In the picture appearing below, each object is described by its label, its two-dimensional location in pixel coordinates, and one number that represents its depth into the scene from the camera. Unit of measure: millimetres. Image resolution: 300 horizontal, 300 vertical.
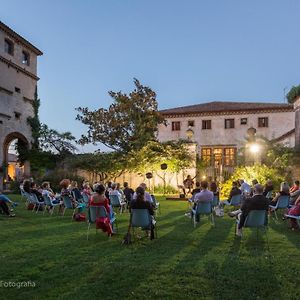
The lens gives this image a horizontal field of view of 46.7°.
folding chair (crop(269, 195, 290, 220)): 10641
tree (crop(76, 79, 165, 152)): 28969
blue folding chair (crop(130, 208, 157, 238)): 7443
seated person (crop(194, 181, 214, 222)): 9469
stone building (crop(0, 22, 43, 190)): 25812
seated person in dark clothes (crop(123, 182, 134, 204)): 13220
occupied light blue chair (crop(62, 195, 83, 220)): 11573
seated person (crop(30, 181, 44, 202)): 13078
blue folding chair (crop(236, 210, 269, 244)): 7332
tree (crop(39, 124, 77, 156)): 28602
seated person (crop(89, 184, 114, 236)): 8070
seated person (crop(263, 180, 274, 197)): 12532
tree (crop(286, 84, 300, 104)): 21656
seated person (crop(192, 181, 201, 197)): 11772
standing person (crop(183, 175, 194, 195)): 21827
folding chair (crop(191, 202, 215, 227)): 9523
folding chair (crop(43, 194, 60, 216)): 12352
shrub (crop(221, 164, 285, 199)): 18375
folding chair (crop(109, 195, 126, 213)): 12648
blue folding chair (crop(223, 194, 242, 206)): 12375
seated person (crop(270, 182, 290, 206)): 10711
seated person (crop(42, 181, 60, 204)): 12638
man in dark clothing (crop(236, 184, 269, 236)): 7391
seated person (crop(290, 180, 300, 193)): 11685
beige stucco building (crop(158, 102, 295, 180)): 32812
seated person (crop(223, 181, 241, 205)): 12414
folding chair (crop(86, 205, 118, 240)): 7957
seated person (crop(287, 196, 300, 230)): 9102
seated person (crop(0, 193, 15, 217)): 12070
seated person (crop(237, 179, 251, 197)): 13402
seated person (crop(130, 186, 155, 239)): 7438
